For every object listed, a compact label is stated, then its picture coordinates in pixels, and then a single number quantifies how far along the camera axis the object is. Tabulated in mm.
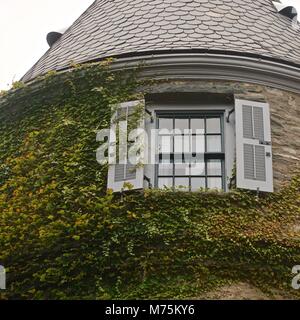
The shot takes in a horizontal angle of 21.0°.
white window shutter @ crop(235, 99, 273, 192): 9641
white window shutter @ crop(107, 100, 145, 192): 9617
